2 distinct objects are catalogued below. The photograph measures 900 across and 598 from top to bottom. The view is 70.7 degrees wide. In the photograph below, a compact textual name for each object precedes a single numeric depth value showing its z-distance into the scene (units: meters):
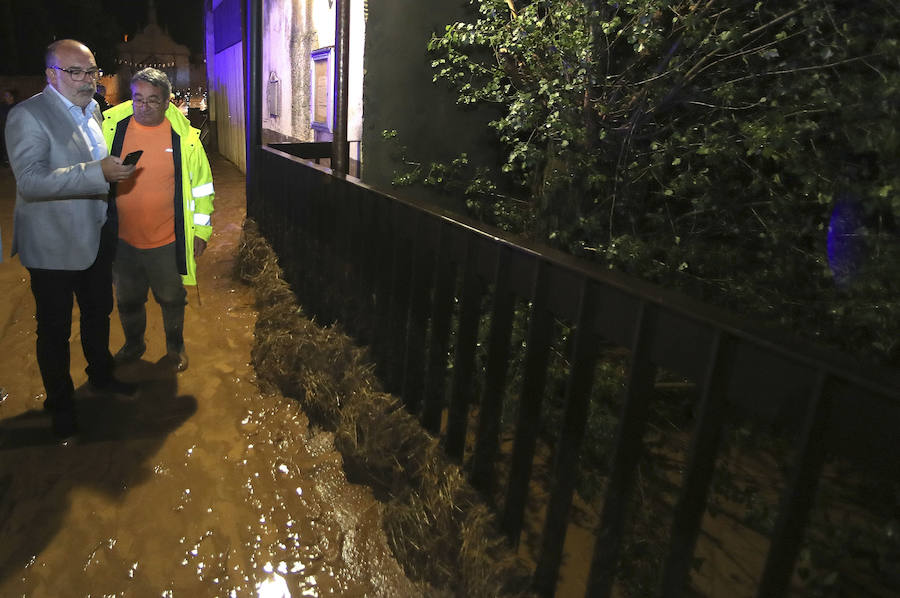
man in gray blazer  3.26
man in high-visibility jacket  4.05
